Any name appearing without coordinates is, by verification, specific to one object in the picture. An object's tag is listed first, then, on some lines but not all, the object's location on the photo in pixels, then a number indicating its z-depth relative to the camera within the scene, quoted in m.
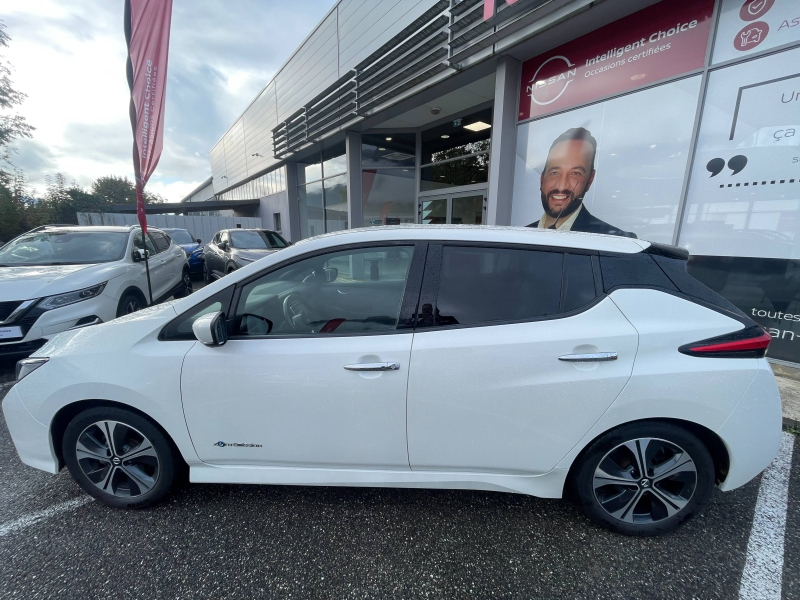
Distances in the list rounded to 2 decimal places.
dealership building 3.73
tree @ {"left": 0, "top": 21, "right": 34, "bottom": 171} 15.66
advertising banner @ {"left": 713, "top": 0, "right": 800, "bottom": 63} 3.48
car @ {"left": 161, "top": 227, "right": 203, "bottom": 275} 10.53
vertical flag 5.04
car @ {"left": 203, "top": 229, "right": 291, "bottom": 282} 7.59
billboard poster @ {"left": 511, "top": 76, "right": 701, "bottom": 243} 4.37
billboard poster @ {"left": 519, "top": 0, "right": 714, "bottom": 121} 4.10
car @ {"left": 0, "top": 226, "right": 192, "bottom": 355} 3.36
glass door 7.70
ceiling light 7.84
